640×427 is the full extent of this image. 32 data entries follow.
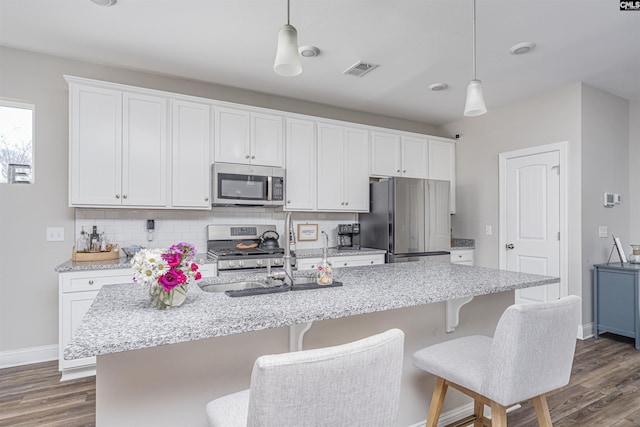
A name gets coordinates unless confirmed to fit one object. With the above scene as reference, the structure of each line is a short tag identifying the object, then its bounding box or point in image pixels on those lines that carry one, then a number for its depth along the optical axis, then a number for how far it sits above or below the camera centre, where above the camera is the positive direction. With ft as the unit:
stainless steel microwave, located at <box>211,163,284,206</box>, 10.92 +1.05
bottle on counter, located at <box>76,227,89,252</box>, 9.96 -0.76
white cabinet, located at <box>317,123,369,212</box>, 12.97 +1.88
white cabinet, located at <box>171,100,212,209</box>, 10.53 +1.95
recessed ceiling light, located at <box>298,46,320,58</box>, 9.45 +4.64
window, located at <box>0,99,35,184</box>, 9.80 +2.17
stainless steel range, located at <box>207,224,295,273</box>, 10.32 -1.04
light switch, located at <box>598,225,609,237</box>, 12.42 -0.54
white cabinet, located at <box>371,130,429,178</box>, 14.11 +2.64
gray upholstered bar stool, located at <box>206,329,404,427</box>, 2.53 -1.32
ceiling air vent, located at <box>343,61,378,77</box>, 10.52 +4.64
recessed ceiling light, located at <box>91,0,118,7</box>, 7.39 +4.65
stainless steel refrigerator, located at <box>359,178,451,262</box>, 12.75 -0.13
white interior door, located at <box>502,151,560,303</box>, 12.45 -0.06
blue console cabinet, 11.08 -2.78
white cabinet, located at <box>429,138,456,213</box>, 15.53 +2.53
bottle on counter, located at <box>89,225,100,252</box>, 9.84 -0.74
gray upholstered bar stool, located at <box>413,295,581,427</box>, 4.06 -1.83
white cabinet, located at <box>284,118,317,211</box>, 12.31 +1.87
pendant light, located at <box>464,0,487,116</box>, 6.62 +2.26
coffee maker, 14.11 -0.81
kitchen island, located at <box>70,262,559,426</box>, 3.37 -1.14
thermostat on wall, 12.55 +0.63
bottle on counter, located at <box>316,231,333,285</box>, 5.35 -0.89
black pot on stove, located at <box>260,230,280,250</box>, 12.23 -0.83
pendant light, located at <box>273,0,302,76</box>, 5.16 +2.51
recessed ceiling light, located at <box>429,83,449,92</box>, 12.05 +4.63
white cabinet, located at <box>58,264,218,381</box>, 8.56 -2.06
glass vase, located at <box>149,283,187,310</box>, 3.97 -0.92
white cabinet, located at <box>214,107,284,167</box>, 11.18 +2.68
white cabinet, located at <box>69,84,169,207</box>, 9.37 +1.95
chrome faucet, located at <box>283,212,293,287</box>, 5.34 -0.63
